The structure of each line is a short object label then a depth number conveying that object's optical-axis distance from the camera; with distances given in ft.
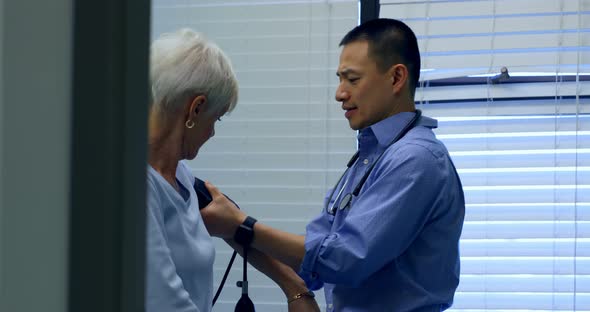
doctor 12.20
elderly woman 11.26
